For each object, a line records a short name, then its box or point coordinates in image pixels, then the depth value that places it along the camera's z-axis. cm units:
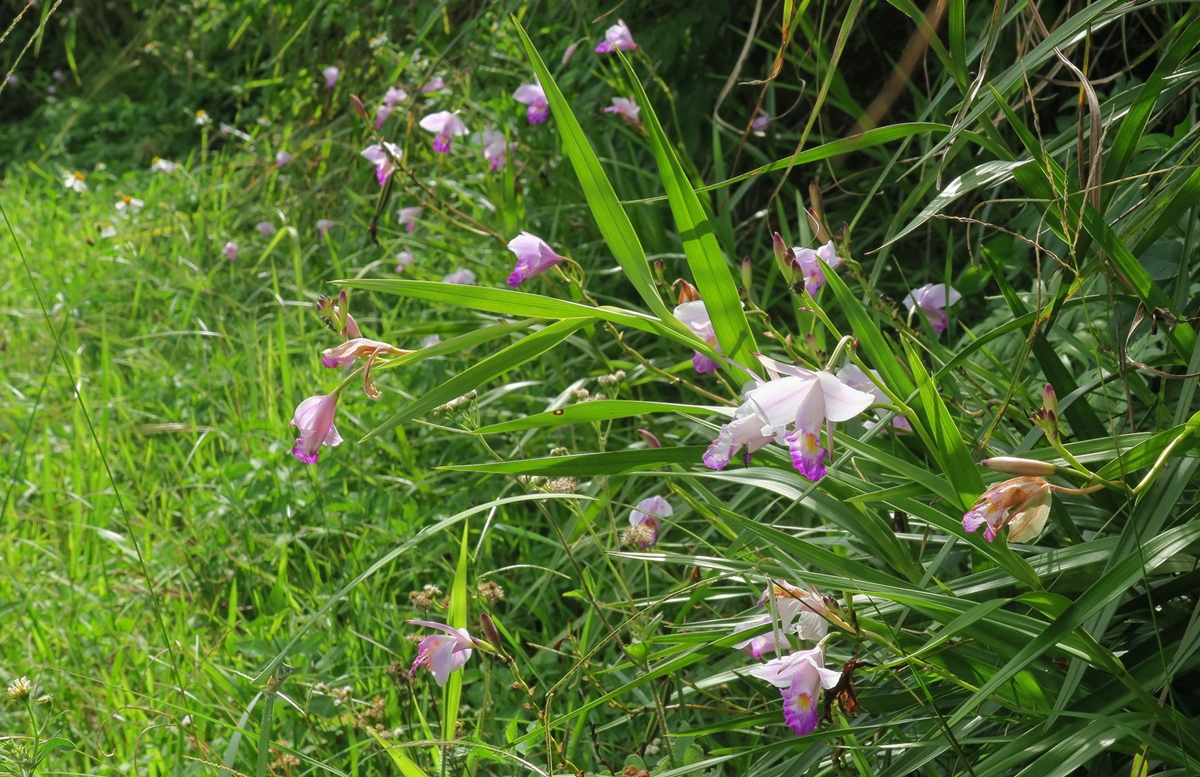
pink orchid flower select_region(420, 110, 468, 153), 227
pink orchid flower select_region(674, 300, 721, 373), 104
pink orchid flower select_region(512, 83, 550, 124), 224
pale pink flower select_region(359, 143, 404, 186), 200
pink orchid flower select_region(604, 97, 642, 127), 214
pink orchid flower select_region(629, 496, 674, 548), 129
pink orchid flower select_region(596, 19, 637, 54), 218
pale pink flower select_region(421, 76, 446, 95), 255
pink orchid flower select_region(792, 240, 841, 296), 115
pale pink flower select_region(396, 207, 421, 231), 242
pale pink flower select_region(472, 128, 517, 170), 239
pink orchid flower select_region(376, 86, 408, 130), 253
